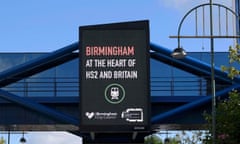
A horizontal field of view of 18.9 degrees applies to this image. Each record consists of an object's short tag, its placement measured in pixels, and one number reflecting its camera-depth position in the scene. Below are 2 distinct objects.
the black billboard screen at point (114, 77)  43.62
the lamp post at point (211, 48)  29.48
